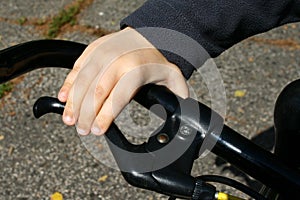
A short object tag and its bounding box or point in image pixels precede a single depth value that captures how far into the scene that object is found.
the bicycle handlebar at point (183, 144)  0.76
